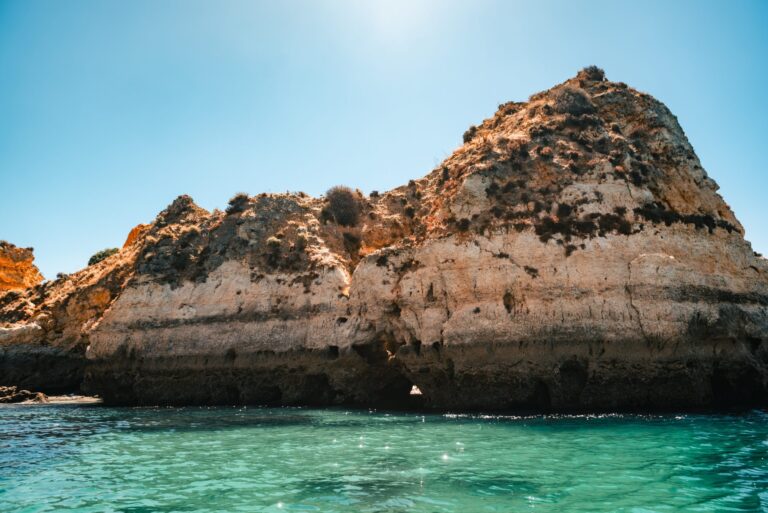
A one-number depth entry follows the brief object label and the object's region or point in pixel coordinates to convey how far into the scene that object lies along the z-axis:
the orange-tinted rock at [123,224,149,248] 51.61
